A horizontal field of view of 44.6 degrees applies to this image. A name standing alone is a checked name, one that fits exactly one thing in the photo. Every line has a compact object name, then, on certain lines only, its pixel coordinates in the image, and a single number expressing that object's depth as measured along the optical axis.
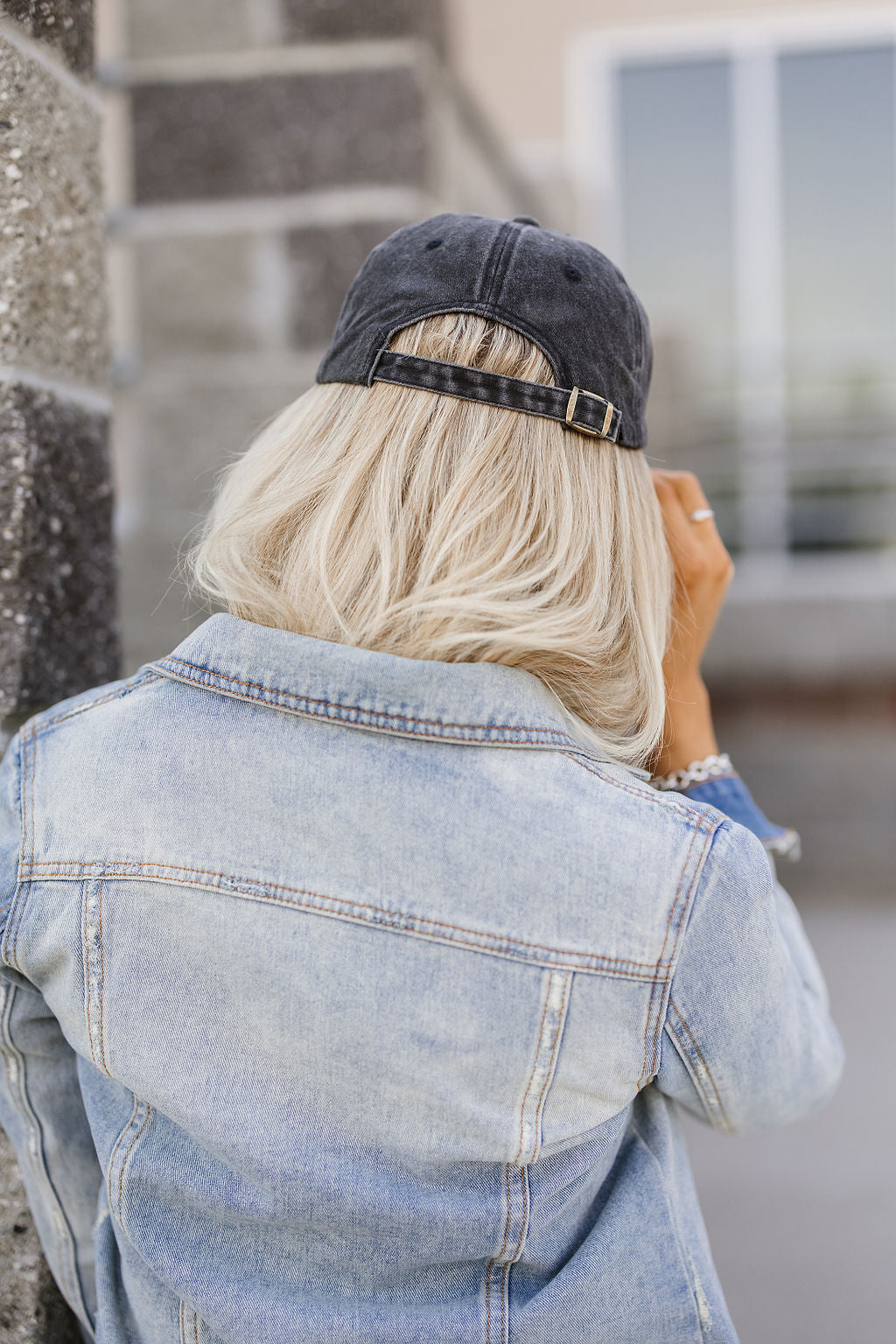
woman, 0.91
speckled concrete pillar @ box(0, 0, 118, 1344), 1.18
